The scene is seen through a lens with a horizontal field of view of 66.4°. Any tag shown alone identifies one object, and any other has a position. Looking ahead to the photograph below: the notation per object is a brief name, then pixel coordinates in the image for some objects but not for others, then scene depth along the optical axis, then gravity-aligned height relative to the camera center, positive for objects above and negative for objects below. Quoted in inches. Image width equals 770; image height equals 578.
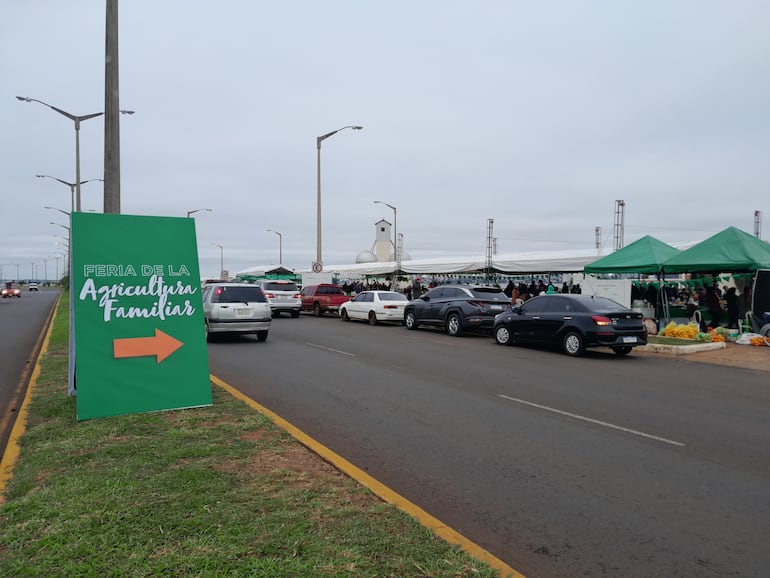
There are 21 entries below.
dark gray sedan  551.8 -34.6
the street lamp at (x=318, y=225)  1312.7 +142.2
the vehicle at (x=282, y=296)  1078.2 -15.6
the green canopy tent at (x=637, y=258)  730.2 +39.5
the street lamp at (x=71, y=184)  1349.9 +240.2
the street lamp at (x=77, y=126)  832.9 +251.0
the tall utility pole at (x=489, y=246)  968.9 +84.6
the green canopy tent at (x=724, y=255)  667.4 +39.7
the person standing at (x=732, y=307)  760.3 -22.9
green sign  261.1 -13.2
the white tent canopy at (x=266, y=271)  1988.2 +56.2
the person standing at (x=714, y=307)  786.2 -23.7
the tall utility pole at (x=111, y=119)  326.0 +93.7
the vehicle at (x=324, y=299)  1162.6 -22.4
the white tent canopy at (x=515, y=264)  856.9 +40.2
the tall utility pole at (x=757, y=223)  1359.7 +155.5
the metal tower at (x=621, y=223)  1418.6 +160.0
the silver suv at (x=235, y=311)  646.3 -26.3
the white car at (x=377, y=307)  948.0 -30.8
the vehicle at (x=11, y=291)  2556.6 -19.8
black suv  749.3 -24.4
